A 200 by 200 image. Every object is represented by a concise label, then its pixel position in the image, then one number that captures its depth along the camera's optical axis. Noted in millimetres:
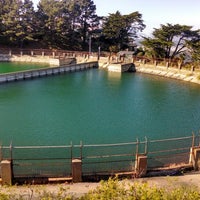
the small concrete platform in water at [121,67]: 43938
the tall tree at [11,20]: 52212
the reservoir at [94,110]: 18609
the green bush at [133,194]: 6277
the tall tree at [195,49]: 40875
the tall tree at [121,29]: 54594
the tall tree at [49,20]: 55031
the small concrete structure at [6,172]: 11977
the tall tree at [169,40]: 43250
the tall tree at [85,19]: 56969
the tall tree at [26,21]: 53250
